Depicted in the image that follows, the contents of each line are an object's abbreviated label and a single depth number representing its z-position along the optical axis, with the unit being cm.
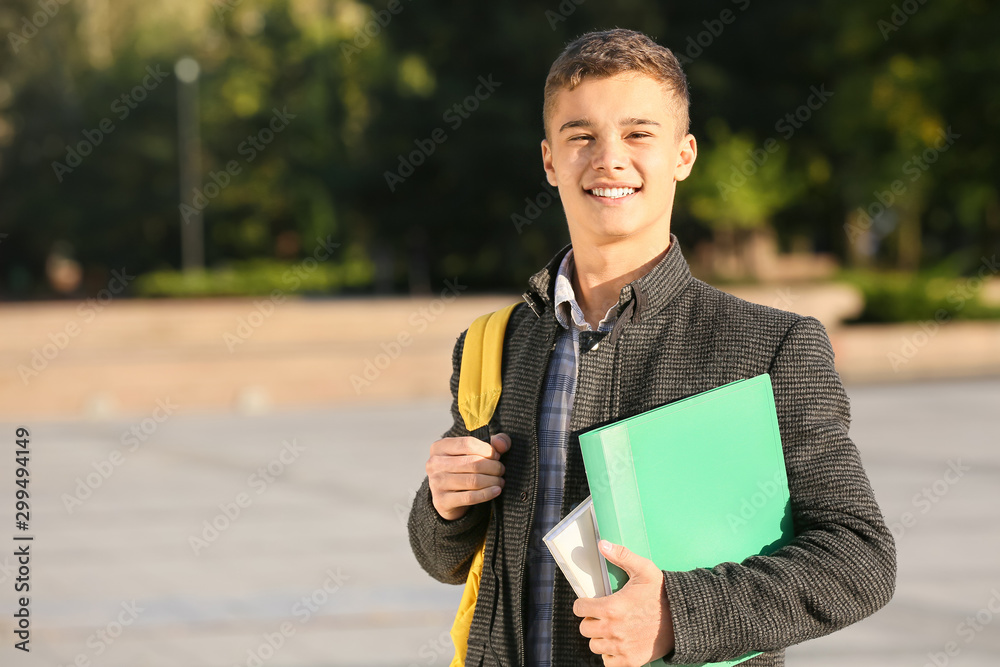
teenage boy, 360
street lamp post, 5789
